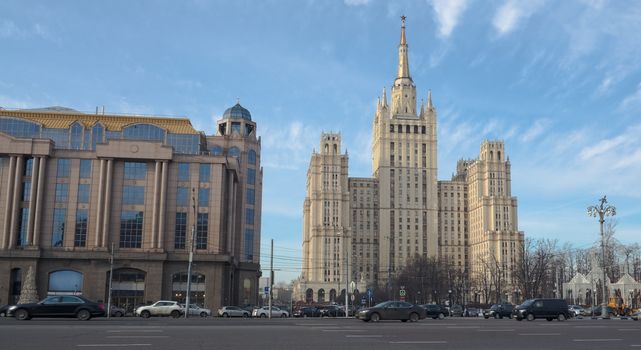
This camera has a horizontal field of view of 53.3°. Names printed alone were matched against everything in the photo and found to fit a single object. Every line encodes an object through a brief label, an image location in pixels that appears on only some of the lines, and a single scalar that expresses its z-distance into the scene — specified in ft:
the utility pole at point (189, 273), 171.39
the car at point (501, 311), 181.78
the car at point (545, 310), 139.03
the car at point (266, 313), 212.64
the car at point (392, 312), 124.36
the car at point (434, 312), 181.78
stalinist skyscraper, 640.99
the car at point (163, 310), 165.68
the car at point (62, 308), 112.57
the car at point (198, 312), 199.31
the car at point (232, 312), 211.41
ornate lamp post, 173.32
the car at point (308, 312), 221.66
